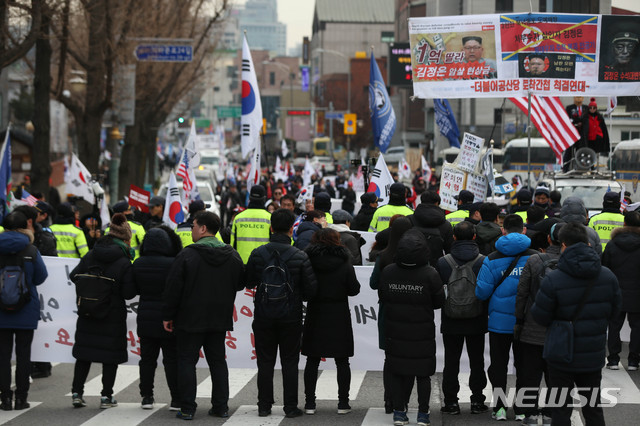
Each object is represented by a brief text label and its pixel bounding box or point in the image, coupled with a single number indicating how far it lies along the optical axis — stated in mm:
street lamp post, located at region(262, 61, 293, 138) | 108125
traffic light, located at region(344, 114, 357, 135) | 61294
